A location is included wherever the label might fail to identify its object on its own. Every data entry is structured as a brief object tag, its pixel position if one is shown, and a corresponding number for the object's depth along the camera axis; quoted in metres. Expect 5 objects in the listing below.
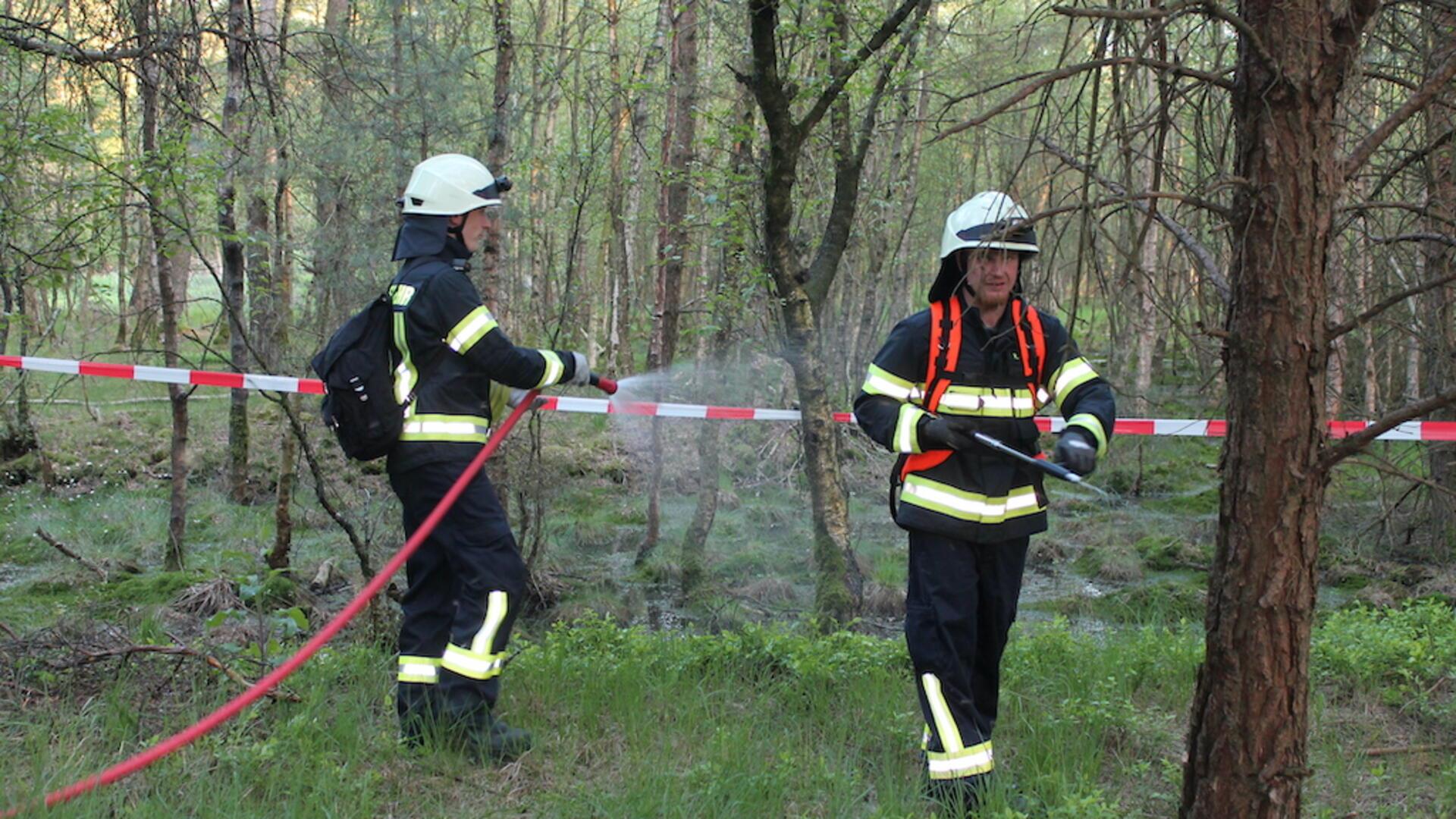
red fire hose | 3.17
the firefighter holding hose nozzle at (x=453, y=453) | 3.89
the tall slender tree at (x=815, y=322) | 6.17
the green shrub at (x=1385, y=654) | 4.63
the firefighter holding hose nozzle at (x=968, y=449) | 3.48
